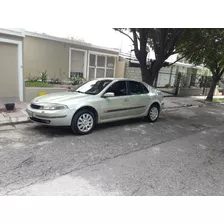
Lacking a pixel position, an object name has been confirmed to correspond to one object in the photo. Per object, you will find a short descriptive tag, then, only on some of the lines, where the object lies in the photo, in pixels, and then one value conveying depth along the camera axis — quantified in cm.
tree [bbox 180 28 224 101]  862
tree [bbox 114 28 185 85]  834
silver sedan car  489
